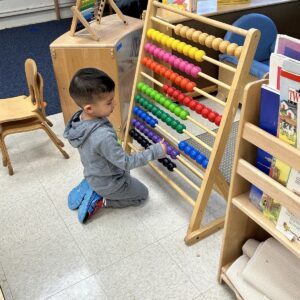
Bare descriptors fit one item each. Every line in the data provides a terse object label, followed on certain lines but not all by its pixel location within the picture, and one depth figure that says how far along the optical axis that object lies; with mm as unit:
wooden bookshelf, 1109
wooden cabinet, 2480
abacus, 1553
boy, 1719
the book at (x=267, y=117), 1099
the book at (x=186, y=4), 2828
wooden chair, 2346
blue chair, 2883
